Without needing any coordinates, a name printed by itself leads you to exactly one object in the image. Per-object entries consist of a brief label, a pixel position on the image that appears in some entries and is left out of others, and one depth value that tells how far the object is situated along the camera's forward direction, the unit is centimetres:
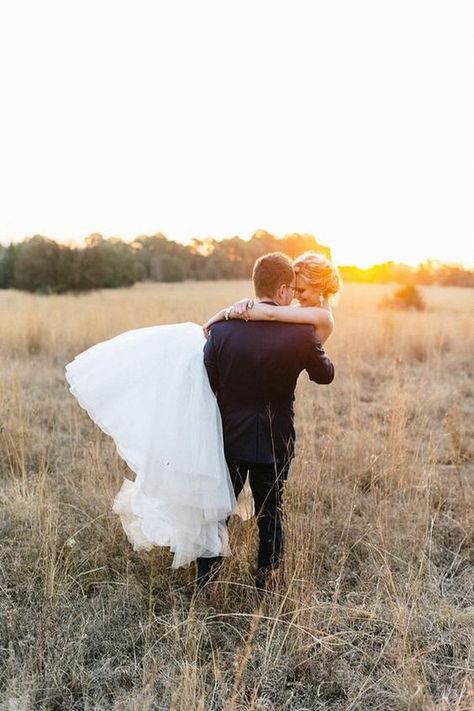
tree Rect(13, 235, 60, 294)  2508
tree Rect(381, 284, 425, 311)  1974
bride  288
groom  276
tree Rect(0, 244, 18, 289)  2597
